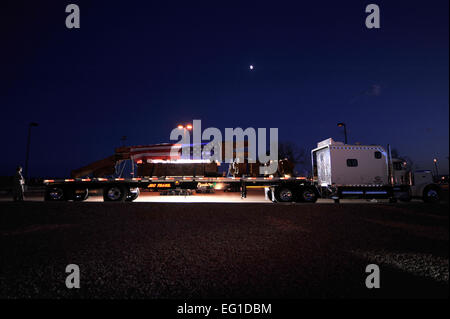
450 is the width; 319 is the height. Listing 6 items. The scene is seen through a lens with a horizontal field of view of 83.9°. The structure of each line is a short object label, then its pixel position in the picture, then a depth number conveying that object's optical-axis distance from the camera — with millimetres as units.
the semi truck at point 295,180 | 13531
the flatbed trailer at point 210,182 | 13539
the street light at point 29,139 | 29188
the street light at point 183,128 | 15811
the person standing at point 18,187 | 12664
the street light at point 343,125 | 23297
